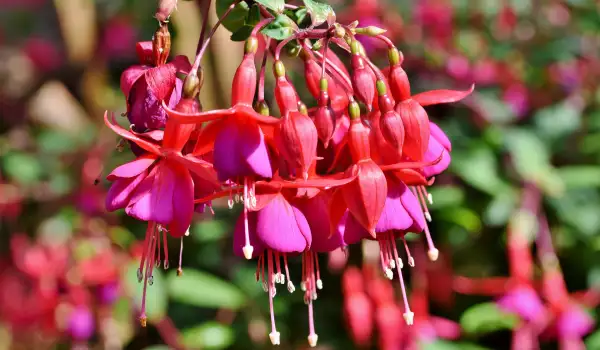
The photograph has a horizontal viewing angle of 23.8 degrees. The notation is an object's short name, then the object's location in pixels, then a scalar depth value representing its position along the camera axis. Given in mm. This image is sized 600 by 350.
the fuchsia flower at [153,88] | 453
